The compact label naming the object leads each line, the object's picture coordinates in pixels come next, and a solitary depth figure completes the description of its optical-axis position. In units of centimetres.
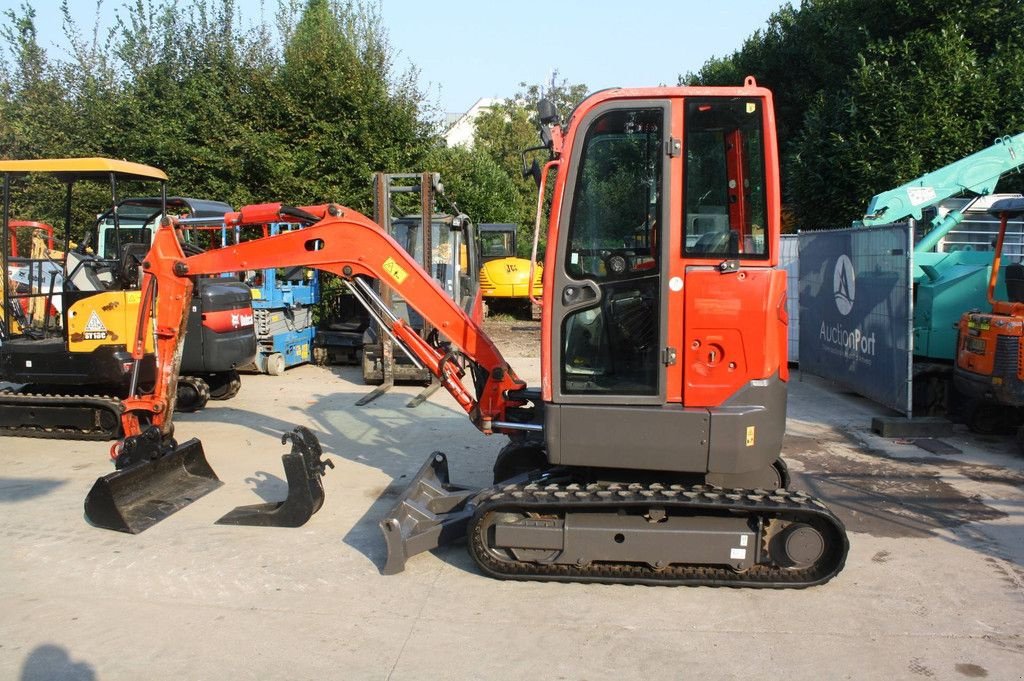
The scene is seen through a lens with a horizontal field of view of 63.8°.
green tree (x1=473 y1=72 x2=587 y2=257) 2844
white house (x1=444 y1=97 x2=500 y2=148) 3924
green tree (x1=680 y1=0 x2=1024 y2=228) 1580
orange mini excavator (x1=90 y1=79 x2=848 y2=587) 471
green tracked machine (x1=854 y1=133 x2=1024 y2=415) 942
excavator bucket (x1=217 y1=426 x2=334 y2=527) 587
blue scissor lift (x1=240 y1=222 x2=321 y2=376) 1245
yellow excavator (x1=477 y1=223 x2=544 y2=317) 2088
